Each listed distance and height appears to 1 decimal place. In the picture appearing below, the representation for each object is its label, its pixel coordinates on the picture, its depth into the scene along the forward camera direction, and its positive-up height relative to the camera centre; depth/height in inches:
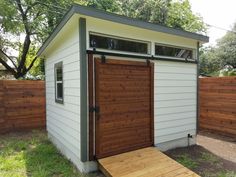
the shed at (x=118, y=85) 160.6 -4.3
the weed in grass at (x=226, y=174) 157.5 -69.6
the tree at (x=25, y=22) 454.0 +130.1
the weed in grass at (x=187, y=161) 176.2 -69.5
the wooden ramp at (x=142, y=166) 144.3 -61.5
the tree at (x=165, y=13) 608.1 +203.4
